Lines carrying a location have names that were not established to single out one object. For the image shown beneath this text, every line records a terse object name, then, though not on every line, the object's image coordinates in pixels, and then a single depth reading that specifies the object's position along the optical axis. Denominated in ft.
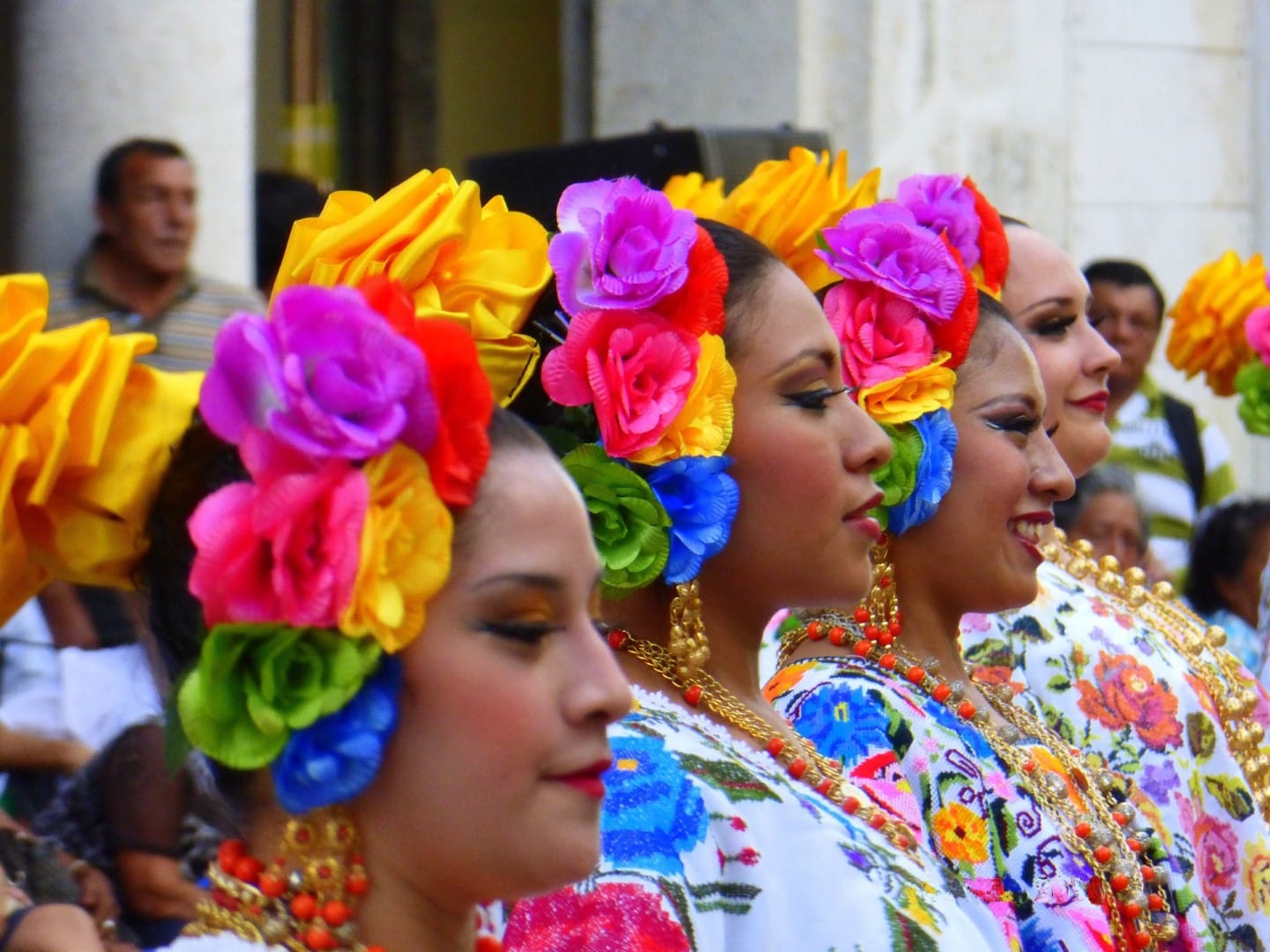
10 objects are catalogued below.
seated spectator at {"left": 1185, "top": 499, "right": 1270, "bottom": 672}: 38.19
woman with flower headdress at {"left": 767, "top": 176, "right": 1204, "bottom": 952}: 18.40
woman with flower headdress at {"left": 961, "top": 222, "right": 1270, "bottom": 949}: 22.16
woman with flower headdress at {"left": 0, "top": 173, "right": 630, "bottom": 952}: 11.32
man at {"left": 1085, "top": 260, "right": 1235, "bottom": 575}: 39.70
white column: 33.73
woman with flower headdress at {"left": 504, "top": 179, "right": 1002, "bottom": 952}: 14.38
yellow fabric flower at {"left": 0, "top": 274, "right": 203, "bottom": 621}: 12.39
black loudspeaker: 35.35
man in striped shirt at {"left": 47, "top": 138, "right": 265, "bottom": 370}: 32.24
